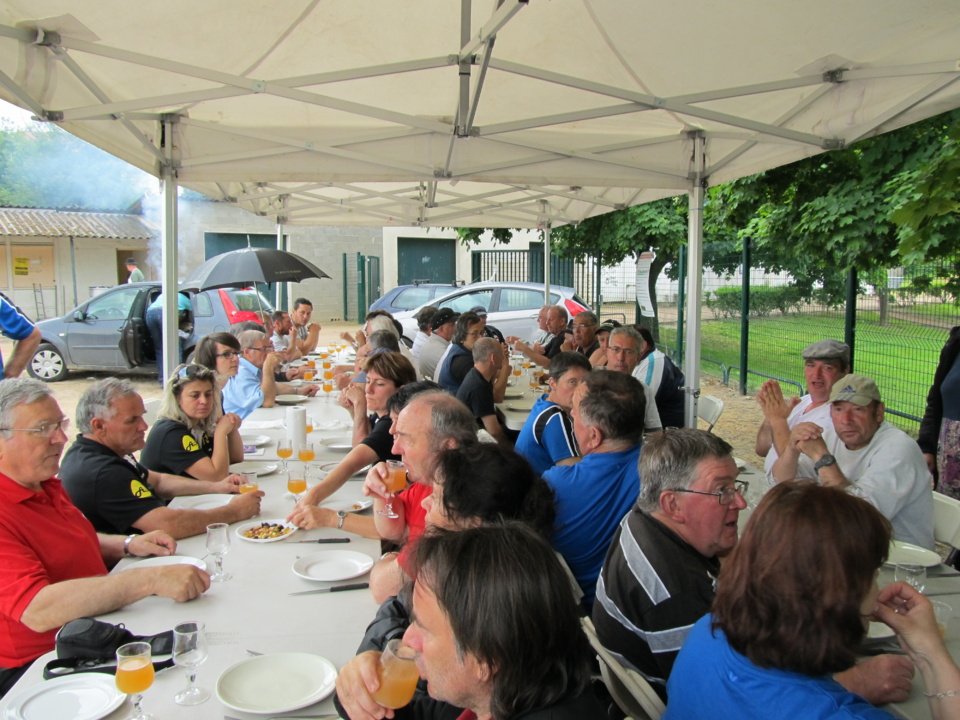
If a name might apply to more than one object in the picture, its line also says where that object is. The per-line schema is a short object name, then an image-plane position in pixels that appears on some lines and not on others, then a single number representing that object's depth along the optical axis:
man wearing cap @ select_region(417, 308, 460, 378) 7.14
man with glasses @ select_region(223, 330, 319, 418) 5.36
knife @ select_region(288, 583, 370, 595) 2.23
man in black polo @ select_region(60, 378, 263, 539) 2.69
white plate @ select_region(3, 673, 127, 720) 1.58
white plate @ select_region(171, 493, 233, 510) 2.97
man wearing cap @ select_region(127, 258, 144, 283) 17.87
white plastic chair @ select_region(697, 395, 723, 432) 5.05
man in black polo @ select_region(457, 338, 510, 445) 4.79
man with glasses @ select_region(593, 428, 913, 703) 1.71
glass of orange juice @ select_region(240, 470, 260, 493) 3.04
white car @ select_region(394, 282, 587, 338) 12.29
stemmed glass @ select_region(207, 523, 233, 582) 2.28
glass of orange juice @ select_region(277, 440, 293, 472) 3.54
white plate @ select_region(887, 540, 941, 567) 2.48
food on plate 2.63
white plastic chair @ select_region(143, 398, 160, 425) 4.45
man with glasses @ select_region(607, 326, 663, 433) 5.05
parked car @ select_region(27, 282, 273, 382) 10.41
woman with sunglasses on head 3.40
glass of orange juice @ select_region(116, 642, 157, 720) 1.56
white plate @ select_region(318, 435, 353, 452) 4.07
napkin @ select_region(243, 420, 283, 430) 4.69
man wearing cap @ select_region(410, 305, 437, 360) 7.77
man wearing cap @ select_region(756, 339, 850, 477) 3.64
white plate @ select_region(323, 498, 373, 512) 2.96
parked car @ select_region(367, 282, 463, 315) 14.80
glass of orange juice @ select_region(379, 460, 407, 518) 2.63
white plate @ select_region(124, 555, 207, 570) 2.33
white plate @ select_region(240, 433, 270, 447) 4.14
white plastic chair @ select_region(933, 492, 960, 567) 2.86
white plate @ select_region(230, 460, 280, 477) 3.50
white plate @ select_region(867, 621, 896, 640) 2.00
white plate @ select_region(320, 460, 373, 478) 3.47
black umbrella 7.39
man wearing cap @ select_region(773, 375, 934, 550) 2.74
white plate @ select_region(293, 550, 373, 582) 2.30
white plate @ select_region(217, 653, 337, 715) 1.62
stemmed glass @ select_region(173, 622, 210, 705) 1.64
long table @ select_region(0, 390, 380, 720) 1.69
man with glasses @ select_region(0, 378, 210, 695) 2.00
